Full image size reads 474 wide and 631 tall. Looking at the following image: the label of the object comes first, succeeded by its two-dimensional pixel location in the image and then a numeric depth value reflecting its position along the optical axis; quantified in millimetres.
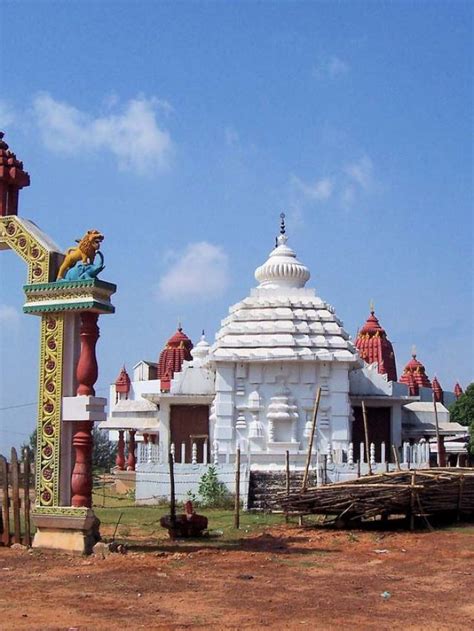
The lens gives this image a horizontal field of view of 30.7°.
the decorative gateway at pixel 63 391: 14217
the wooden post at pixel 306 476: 18464
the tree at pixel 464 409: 43406
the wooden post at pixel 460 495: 18984
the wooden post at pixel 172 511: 16391
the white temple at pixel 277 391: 29484
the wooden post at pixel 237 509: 18609
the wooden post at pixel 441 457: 31381
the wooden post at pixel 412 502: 17952
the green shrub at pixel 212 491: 24484
